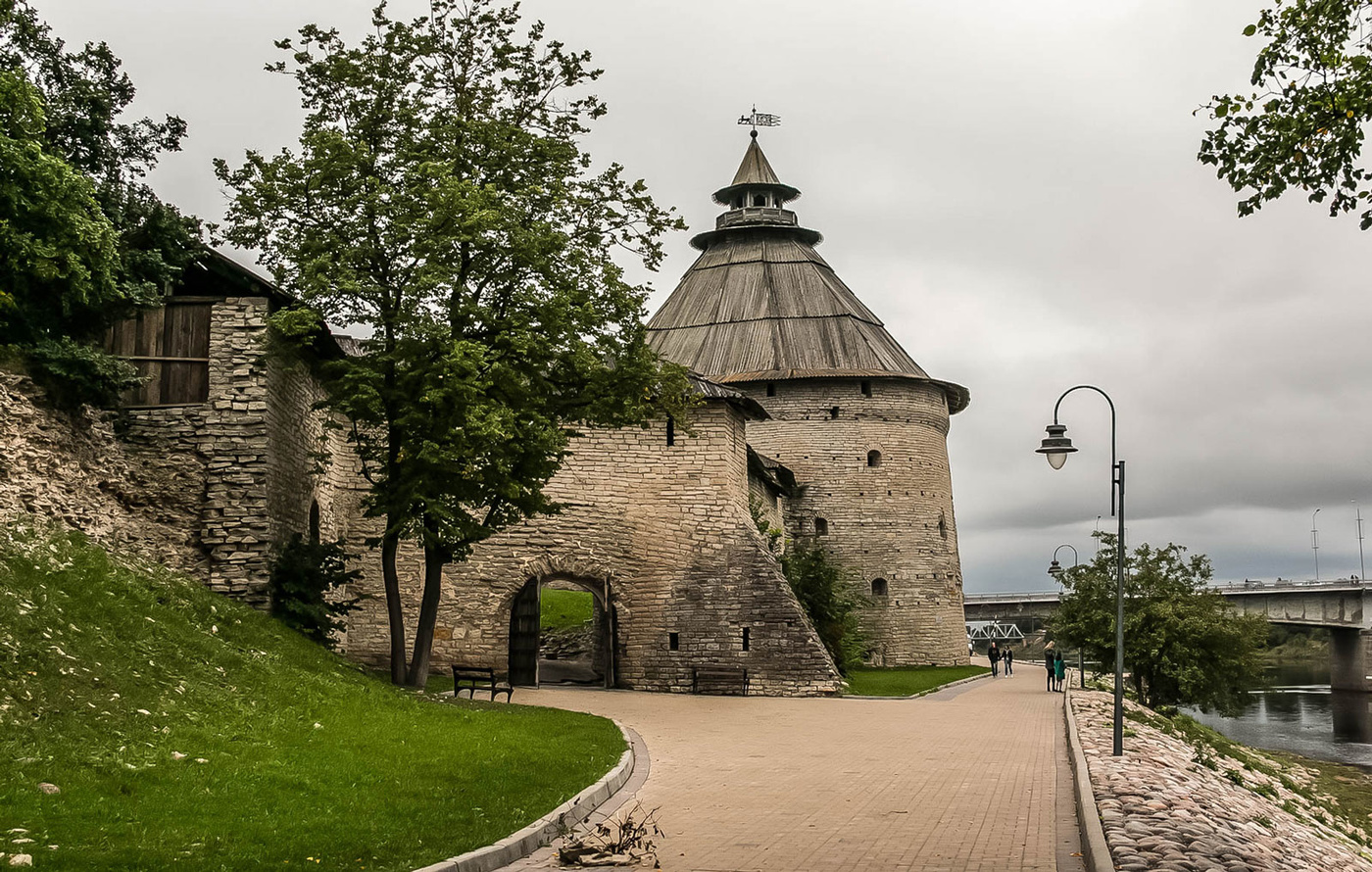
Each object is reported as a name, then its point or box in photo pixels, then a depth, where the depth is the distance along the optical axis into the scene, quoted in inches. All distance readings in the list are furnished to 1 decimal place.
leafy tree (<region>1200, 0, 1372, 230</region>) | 383.2
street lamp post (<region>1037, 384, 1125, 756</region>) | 621.3
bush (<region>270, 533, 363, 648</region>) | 778.2
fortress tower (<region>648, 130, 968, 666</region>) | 1777.8
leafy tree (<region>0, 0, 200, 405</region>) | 630.5
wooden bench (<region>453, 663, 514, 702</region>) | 855.6
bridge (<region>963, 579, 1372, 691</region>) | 2440.9
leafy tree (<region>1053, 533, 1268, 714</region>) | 1205.1
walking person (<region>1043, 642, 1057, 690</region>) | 1217.4
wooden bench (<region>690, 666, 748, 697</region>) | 1104.2
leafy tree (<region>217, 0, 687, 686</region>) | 786.8
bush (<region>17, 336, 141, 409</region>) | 674.2
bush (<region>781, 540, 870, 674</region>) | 1422.2
